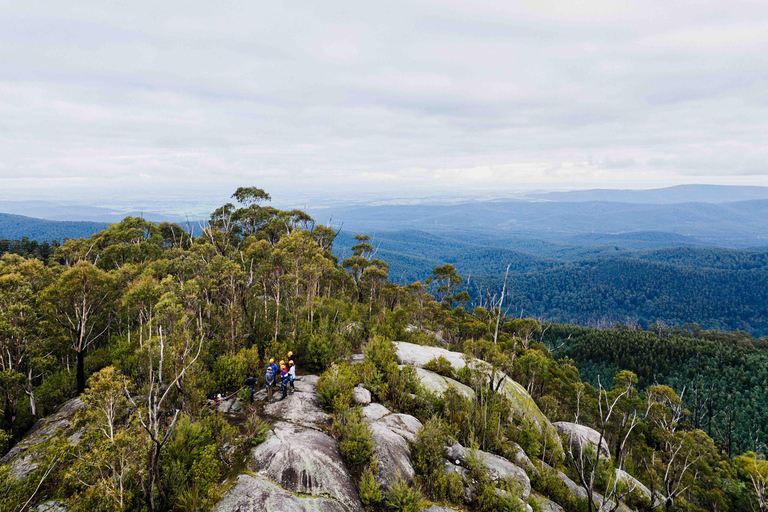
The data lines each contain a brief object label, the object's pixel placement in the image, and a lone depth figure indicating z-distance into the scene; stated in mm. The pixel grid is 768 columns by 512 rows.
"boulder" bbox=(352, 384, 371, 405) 16391
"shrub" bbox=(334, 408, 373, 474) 12172
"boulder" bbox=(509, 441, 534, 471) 16344
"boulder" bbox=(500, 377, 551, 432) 21531
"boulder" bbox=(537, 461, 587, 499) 16422
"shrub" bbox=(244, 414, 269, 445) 12054
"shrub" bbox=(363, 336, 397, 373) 20480
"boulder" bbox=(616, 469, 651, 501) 18641
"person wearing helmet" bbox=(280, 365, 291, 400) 15846
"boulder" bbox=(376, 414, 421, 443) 14719
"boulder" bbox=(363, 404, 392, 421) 15270
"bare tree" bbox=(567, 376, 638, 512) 10875
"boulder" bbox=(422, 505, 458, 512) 11380
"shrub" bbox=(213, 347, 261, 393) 16234
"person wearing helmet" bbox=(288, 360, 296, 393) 16188
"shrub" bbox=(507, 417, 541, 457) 18578
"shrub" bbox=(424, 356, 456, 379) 23500
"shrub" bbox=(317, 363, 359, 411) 15023
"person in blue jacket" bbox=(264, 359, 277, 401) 15609
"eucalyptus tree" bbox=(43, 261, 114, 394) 16828
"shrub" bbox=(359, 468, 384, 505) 10969
